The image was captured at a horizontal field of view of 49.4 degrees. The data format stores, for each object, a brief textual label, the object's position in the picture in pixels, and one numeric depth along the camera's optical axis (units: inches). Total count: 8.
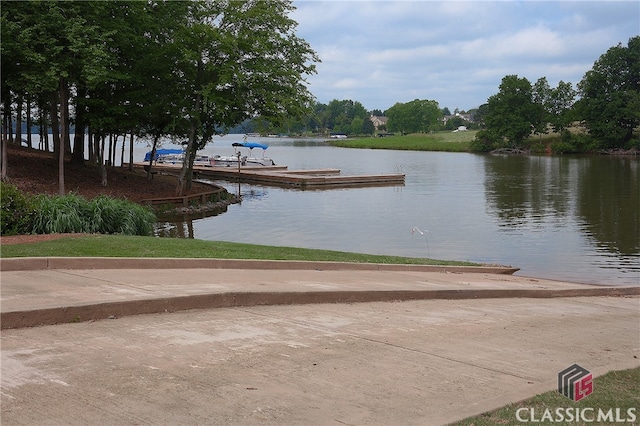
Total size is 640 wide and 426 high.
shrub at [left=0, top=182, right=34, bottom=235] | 582.8
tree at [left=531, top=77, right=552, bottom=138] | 4761.3
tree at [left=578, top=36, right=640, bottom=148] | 4175.7
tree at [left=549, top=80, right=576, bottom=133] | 4731.8
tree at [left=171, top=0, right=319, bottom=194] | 1435.8
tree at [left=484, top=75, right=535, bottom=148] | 4717.0
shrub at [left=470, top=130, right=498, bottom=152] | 4958.2
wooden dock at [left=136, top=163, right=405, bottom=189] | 2159.2
